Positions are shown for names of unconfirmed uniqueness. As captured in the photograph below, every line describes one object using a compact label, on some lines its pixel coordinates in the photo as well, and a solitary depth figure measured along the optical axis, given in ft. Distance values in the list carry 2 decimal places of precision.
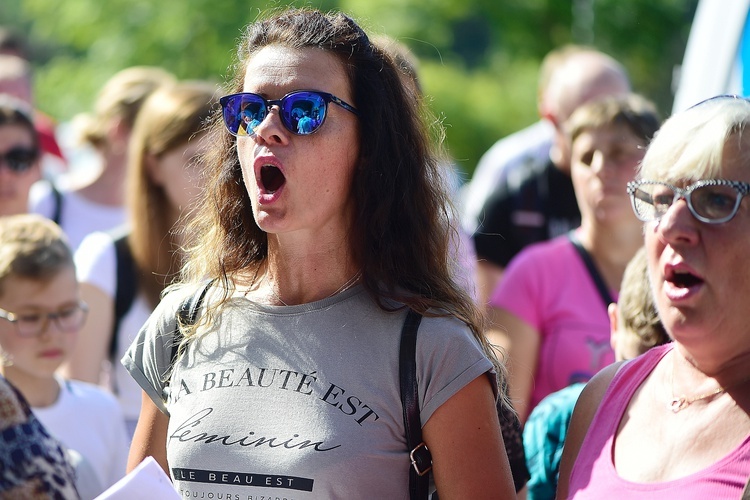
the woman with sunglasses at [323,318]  13.98
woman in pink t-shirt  24.97
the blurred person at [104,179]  36.01
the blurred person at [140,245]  26.40
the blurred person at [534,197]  34.09
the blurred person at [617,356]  18.81
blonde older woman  13.43
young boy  23.40
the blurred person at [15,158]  34.12
